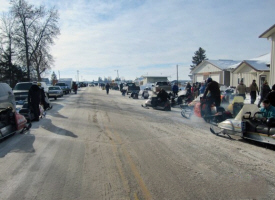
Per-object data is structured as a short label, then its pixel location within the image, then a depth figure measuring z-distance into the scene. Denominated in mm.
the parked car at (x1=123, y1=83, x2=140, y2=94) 29412
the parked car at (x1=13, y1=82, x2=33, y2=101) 18067
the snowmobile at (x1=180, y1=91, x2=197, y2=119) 12216
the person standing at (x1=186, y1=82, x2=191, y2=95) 18938
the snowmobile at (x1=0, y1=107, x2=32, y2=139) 7750
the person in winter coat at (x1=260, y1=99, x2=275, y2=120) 6989
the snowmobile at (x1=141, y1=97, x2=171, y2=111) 15555
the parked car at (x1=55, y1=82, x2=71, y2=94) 38516
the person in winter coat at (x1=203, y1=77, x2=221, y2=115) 10539
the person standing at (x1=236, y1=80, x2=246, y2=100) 15998
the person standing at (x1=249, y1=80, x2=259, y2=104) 15679
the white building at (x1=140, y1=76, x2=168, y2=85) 77031
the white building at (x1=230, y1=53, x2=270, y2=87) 24753
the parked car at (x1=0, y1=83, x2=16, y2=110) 11591
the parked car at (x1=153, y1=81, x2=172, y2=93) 31936
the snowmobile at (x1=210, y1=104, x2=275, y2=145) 6512
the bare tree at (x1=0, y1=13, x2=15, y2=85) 40469
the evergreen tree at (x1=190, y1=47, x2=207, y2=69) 93938
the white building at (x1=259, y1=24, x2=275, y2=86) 19173
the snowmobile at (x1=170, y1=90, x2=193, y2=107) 17516
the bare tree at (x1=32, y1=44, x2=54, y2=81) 44688
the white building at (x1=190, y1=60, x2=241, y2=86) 37094
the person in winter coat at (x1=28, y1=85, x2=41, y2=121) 11133
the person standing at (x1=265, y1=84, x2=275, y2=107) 8023
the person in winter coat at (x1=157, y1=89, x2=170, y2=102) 15859
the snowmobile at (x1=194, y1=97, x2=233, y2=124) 9469
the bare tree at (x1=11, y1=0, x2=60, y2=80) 39781
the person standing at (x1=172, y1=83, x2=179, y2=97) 22672
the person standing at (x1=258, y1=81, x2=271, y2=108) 13172
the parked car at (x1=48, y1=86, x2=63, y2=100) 26245
